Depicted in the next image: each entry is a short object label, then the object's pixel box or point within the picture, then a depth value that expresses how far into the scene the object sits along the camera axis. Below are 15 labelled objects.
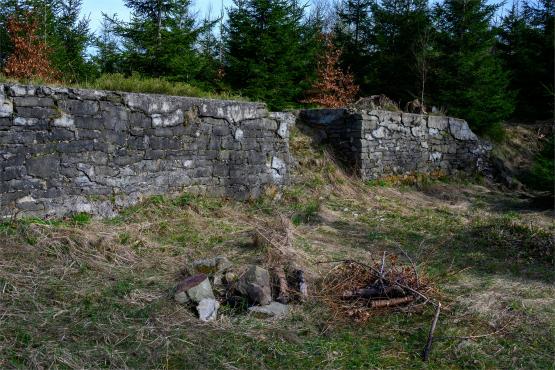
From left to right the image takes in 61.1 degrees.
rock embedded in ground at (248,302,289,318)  3.54
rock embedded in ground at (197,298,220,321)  3.45
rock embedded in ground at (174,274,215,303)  3.60
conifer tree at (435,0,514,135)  13.13
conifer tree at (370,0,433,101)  15.00
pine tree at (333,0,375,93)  17.95
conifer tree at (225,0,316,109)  14.43
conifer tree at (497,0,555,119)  16.16
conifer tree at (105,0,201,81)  13.27
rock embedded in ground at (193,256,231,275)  4.16
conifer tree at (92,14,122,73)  13.23
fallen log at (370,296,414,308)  3.76
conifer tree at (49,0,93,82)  15.74
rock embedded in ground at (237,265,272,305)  3.67
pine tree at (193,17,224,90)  14.26
